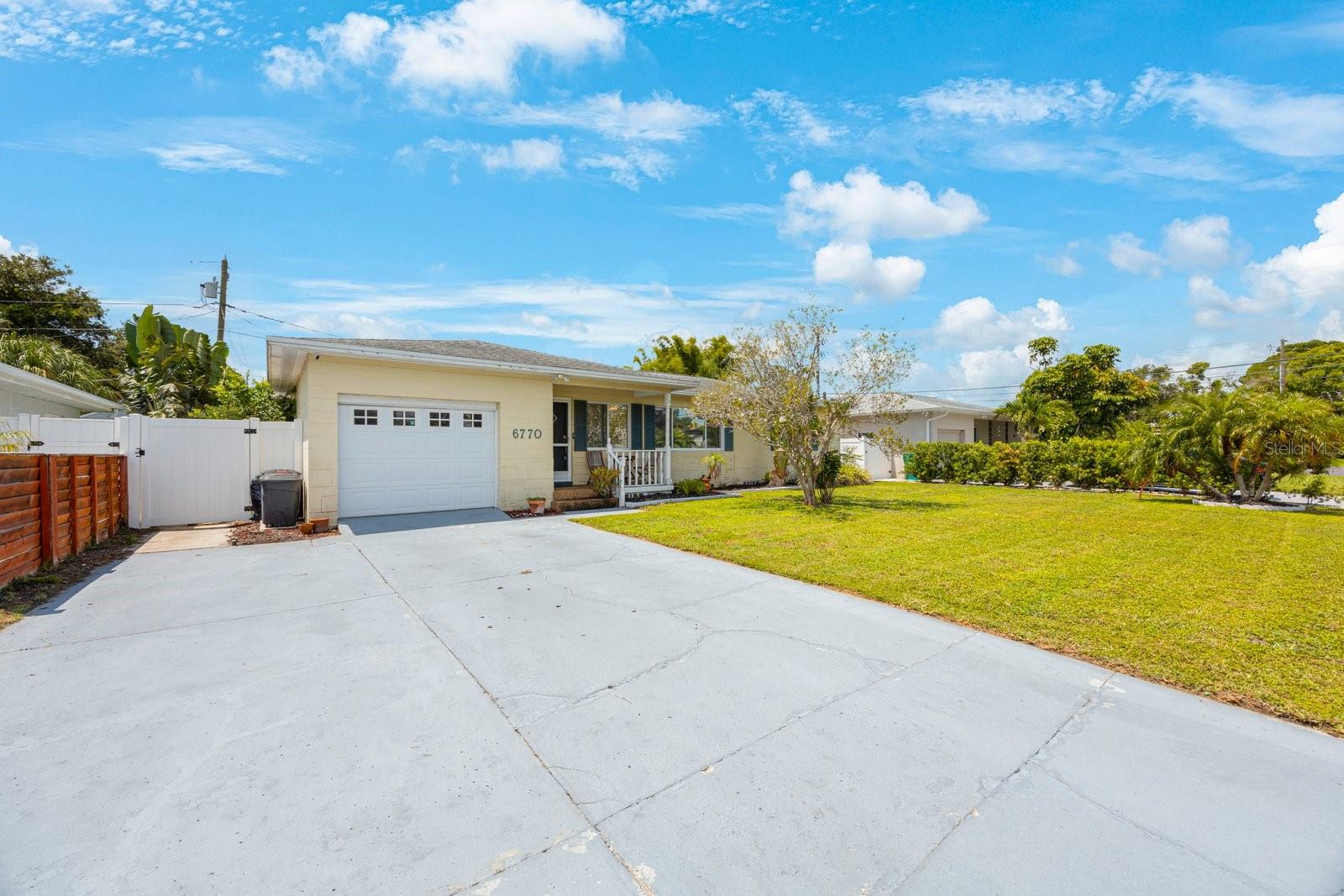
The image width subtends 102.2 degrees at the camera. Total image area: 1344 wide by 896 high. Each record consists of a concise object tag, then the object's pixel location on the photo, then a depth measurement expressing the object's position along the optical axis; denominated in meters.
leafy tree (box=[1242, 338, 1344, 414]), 29.81
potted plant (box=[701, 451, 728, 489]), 15.66
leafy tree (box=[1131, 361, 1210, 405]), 32.09
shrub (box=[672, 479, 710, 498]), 14.72
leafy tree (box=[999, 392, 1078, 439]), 20.81
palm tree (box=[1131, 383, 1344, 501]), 10.53
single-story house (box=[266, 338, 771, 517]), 9.63
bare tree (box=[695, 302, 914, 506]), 11.35
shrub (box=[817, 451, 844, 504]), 12.32
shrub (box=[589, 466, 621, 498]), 12.94
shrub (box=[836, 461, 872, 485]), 16.25
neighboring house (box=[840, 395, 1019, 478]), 20.98
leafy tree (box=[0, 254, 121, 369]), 21.84
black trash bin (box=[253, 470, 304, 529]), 9.11
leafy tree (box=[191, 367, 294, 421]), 13.23
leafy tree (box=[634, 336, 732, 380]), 30.02
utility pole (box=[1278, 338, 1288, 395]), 27.16
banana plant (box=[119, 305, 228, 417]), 14.73
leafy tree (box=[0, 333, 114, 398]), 13.89
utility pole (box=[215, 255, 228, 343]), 18.36
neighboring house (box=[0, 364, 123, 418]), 10.09
